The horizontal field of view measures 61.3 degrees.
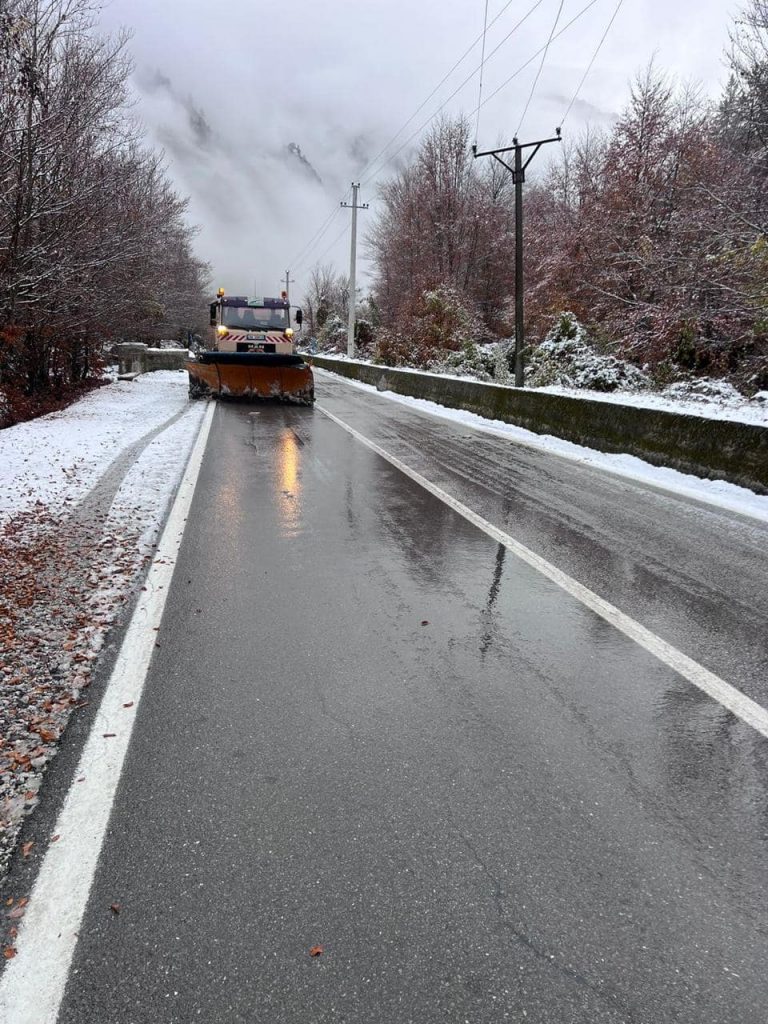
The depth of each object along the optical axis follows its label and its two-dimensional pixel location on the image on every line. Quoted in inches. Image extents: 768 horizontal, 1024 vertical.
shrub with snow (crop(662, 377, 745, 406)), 634.8
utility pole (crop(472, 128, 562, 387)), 664.4
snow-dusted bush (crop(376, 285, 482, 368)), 1181.1
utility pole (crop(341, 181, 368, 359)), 1581.1
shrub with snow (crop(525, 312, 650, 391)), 779.4
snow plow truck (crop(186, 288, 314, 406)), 676.1
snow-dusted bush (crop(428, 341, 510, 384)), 1069.8
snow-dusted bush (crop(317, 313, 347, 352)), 2395.4
